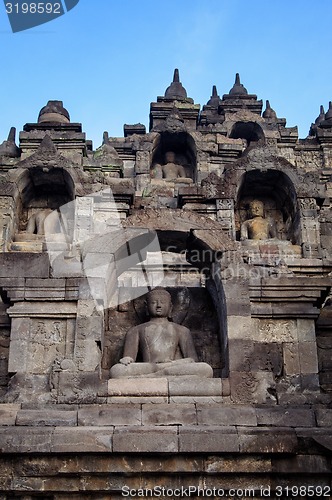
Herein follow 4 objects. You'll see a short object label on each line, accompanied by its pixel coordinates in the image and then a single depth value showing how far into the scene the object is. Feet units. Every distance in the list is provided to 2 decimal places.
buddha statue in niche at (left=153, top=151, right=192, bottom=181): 68.95
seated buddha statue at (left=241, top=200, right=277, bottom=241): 54.54
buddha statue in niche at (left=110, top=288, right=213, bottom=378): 40.24
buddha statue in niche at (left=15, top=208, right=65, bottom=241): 55.98
